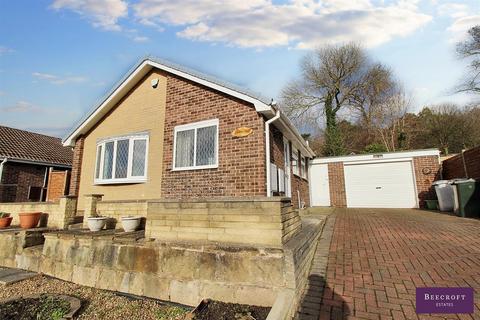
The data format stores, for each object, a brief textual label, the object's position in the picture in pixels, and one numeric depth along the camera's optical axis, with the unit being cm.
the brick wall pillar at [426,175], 1353
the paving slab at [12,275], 546
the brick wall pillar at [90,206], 701
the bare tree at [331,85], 2616
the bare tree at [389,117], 2647
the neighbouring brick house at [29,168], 1250
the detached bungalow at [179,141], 700
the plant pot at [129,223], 614
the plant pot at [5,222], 830
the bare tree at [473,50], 2102
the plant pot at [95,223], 625
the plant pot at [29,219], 776
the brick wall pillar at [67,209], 734
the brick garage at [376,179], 1377
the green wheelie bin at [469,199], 901
